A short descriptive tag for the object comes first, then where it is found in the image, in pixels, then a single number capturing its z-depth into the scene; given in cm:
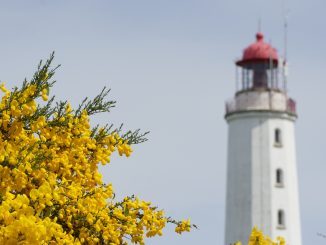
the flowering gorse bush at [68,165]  1203
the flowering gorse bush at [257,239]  1745
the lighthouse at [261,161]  4991
